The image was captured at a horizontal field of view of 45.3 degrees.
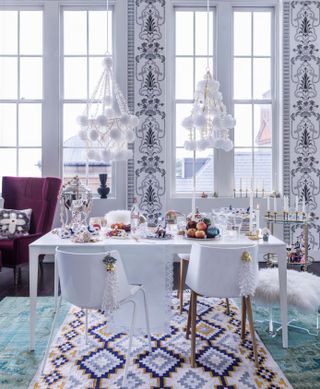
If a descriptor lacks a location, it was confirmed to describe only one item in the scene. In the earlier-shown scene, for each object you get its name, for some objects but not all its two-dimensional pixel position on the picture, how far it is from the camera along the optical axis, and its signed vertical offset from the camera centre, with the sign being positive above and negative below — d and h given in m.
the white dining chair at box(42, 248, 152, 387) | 1.95 -0.45
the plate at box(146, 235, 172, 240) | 2.55 -0.30
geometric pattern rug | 2.05 -1.00
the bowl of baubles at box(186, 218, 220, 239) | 2.53 -0.25
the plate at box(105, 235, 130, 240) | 2.58 -0.30
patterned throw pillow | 4.06 -0.33
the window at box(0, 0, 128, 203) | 5.03 +1.50
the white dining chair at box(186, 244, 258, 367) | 2.15 -0.45
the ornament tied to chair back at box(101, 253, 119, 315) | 1.95 -0.48
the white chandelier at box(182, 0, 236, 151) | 2.85 +0.59
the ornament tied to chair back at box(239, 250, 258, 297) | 2.15 -0.46
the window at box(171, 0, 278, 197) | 5.09 +1.32
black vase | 4.81 +0.06
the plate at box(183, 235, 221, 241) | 2.51 -0.30
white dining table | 2.37 -0.42
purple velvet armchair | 3.82 -0.14
